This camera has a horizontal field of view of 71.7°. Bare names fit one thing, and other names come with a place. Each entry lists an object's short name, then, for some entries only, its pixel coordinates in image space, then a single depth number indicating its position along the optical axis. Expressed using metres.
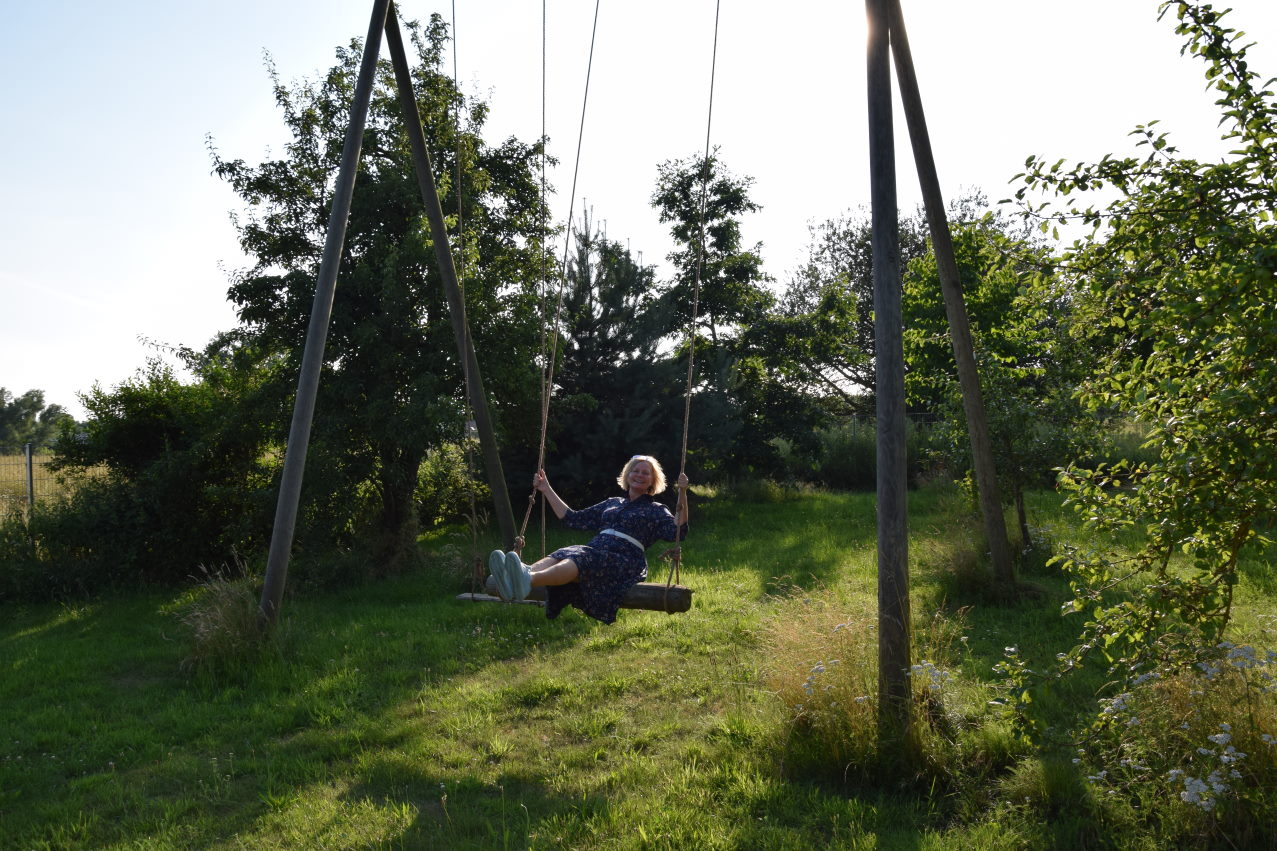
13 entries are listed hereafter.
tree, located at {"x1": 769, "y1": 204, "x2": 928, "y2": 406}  31.52
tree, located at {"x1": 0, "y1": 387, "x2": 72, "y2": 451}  54.34
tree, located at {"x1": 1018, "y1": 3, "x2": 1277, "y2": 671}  3.07
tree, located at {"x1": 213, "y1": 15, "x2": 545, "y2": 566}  11.23
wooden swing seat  5.65
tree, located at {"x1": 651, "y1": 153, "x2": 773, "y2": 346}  19.23
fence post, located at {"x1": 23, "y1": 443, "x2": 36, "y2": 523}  11.38
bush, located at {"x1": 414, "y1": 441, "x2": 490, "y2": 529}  13.40
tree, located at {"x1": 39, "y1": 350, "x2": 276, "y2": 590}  11.04
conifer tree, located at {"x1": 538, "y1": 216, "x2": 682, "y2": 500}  15.48
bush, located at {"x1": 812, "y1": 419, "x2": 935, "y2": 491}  19.58
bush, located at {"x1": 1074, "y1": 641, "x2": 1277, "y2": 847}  3.55
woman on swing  5.57
